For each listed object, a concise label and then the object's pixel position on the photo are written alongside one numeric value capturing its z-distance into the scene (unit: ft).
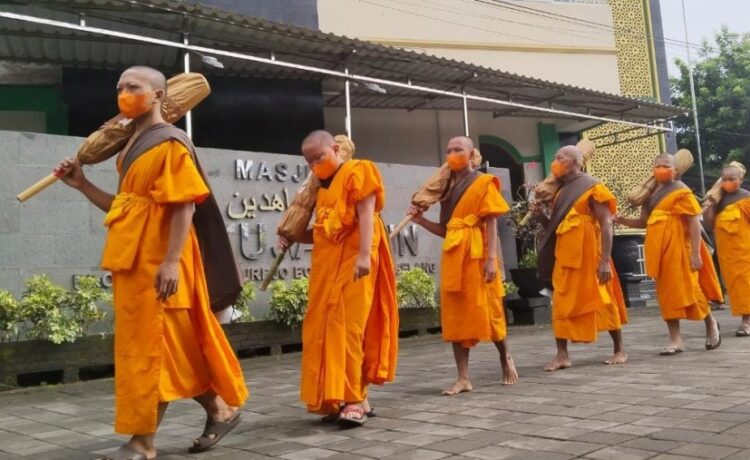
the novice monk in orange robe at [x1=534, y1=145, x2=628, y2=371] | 19.97
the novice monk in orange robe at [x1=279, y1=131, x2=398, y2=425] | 13.39
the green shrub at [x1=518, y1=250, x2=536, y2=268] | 38.14
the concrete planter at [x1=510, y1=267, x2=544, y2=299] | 36.94
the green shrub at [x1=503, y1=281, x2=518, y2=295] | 36.15
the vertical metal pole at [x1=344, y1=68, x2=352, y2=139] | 29.89
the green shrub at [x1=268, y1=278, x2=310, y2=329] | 26.78
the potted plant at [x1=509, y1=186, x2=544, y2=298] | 37.06
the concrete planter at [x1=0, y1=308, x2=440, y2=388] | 20.77
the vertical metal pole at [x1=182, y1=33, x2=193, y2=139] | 25.61
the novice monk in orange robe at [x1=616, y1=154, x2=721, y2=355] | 21.88
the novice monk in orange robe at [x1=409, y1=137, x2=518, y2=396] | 16.89
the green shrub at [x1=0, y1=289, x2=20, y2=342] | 20.59
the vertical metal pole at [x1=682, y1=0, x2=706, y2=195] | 67.19
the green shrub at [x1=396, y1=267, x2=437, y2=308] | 31.07
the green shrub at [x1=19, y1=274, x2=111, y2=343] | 21.12
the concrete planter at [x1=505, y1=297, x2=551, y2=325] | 36.68
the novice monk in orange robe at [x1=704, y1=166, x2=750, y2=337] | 25.66
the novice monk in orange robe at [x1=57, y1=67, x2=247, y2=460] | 10.71
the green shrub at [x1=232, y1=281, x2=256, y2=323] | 25.67
